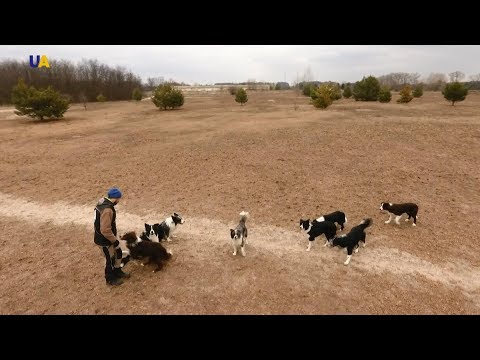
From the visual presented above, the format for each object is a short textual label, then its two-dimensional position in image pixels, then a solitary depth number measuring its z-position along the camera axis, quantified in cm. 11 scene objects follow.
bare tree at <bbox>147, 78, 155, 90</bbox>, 17175
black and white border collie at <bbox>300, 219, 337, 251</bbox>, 744
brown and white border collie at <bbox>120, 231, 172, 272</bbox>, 664
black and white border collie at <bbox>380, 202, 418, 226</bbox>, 845
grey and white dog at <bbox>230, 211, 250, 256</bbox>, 717
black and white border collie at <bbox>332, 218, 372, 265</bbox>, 690
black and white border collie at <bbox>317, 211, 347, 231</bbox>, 812
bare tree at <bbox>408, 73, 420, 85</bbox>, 16580
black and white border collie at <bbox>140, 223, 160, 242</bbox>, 759
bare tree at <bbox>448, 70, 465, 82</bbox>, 14598
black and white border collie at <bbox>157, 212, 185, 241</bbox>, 784
